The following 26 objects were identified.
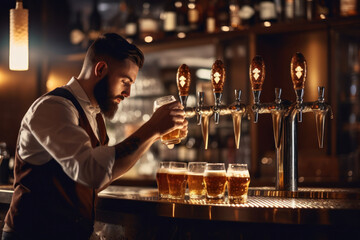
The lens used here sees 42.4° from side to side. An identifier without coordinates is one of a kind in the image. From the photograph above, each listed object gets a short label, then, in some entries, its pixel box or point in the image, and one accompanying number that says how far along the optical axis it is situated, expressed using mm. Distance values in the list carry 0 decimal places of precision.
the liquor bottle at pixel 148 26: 4230
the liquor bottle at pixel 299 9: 3587
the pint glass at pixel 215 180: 1782
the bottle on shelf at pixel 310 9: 3582
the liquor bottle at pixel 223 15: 4023
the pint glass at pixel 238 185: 1750
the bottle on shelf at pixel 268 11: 3664
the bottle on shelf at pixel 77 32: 4625
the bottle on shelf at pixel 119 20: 4555
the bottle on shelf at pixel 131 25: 4309
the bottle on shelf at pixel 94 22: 4605
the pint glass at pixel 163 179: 1895
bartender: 1491
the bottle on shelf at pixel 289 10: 3604
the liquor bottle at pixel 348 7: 3420
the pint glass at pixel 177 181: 1867
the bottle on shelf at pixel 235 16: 3879
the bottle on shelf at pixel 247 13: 3805
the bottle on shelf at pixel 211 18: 4035
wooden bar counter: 1489
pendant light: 2416
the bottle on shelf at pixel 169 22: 4117
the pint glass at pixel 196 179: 1876
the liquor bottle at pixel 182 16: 4125
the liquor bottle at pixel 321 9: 3539
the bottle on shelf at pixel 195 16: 4078
